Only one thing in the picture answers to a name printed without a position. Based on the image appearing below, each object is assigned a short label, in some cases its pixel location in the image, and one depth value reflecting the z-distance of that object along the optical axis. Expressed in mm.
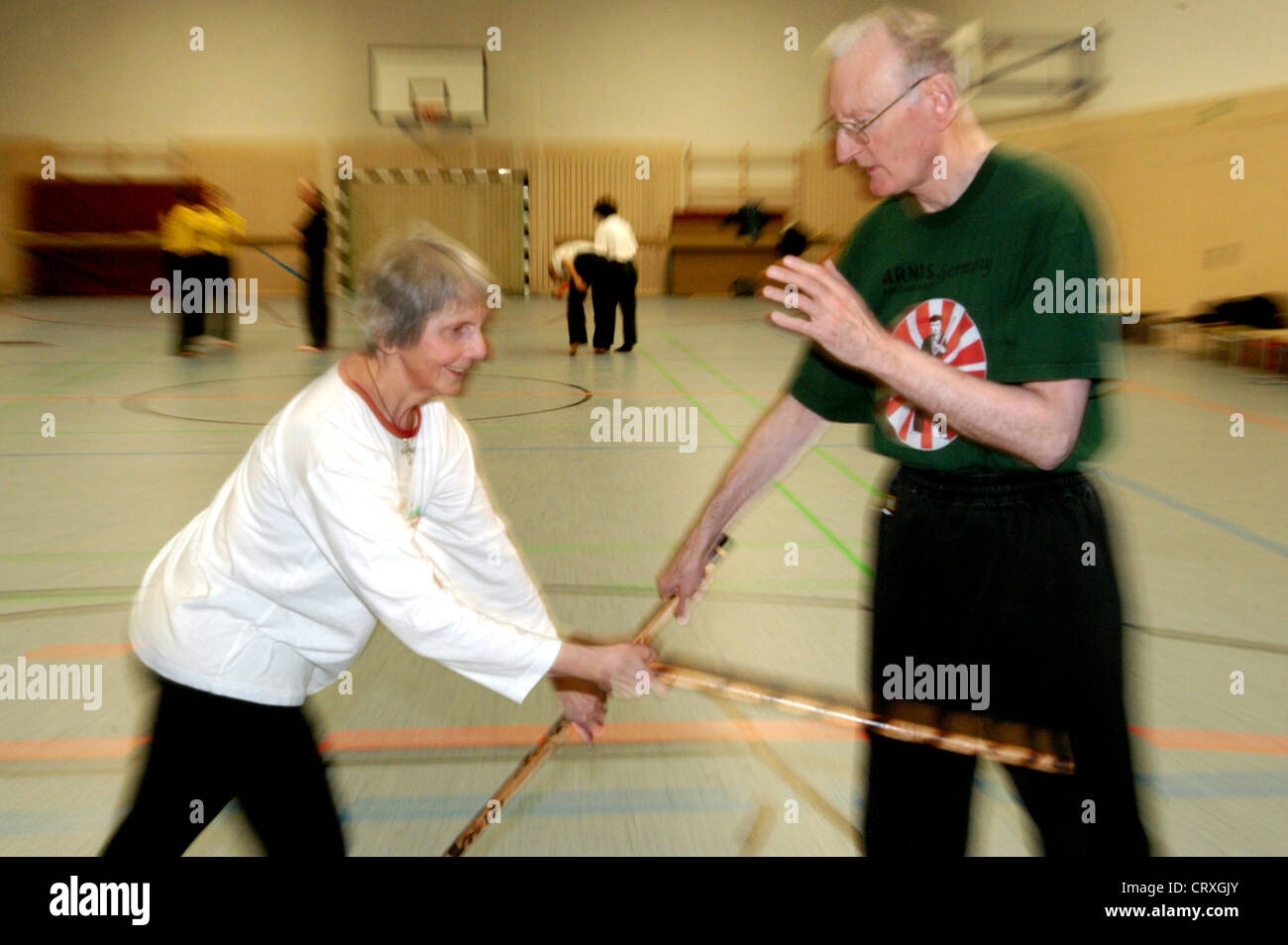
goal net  24984
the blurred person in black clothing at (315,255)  13234
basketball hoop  23719
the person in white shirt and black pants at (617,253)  13391
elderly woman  1911
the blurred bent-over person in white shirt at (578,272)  13312
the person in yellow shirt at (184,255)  12695
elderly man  1732
